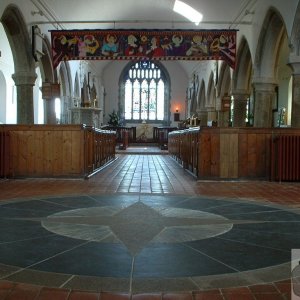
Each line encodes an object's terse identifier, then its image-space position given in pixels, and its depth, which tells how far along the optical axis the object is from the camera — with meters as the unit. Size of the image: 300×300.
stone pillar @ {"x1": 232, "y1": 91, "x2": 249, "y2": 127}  11.85
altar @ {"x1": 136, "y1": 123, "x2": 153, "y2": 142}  21.41
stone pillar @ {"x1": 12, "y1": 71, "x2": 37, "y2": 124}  9.63
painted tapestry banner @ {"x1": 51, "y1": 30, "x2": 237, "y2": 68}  9.55
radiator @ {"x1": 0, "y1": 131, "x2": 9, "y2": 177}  5.89
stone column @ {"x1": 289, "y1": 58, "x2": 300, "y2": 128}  7.28
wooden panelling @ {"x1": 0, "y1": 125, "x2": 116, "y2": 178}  6.03
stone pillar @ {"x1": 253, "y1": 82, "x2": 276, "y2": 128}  9.82
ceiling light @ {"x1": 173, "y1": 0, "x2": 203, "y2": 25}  12.86
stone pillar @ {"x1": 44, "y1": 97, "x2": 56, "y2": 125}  11.81
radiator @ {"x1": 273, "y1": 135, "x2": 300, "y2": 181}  5.89
